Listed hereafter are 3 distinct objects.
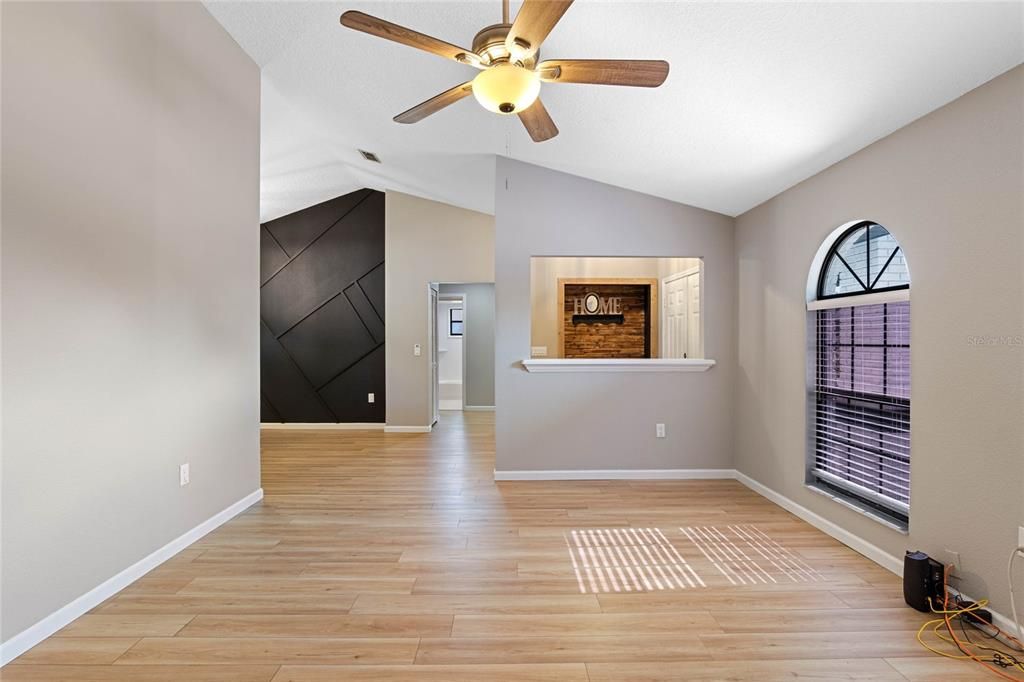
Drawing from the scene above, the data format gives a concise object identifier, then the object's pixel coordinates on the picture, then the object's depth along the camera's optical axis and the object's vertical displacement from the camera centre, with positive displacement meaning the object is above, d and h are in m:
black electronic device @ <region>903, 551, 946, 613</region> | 2.11 -1.03
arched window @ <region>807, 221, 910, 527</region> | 2.59 -0.17
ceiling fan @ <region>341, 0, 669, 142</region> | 1.88 +1.11
